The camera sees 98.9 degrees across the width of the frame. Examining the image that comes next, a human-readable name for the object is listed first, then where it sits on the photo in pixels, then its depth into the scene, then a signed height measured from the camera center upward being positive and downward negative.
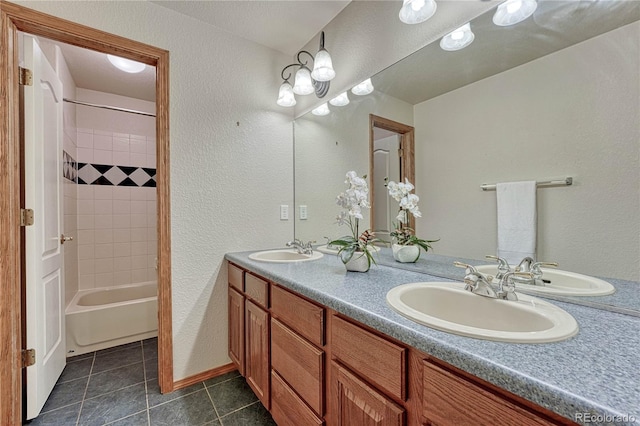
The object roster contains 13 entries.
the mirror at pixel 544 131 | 0.78 +0.27
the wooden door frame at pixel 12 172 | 1.30 +0.20
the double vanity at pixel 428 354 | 0.47 -0.32
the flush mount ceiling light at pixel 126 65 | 2.19 +1.22
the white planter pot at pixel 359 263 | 1.30 -0.25
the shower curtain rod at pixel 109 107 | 2.35 +0.99
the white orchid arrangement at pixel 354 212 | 1.32 +0.00
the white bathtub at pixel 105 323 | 2.12 -0.90
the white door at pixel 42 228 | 1.43 -0.08
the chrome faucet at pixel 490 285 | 0.83 -0.24
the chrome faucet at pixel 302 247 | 1.86 -0.25
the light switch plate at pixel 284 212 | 2.18 +0.00
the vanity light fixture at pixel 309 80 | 1.70 +0.90
